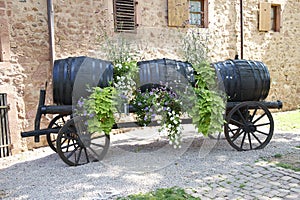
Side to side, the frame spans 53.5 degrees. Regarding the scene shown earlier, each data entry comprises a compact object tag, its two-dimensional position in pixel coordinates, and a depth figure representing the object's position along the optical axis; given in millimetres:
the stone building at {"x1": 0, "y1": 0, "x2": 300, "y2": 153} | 5695
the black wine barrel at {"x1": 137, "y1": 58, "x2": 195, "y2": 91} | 4590
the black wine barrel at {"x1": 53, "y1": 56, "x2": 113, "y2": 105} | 4305
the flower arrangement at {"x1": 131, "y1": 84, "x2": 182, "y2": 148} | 4418
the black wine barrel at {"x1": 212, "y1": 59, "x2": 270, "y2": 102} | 4789
